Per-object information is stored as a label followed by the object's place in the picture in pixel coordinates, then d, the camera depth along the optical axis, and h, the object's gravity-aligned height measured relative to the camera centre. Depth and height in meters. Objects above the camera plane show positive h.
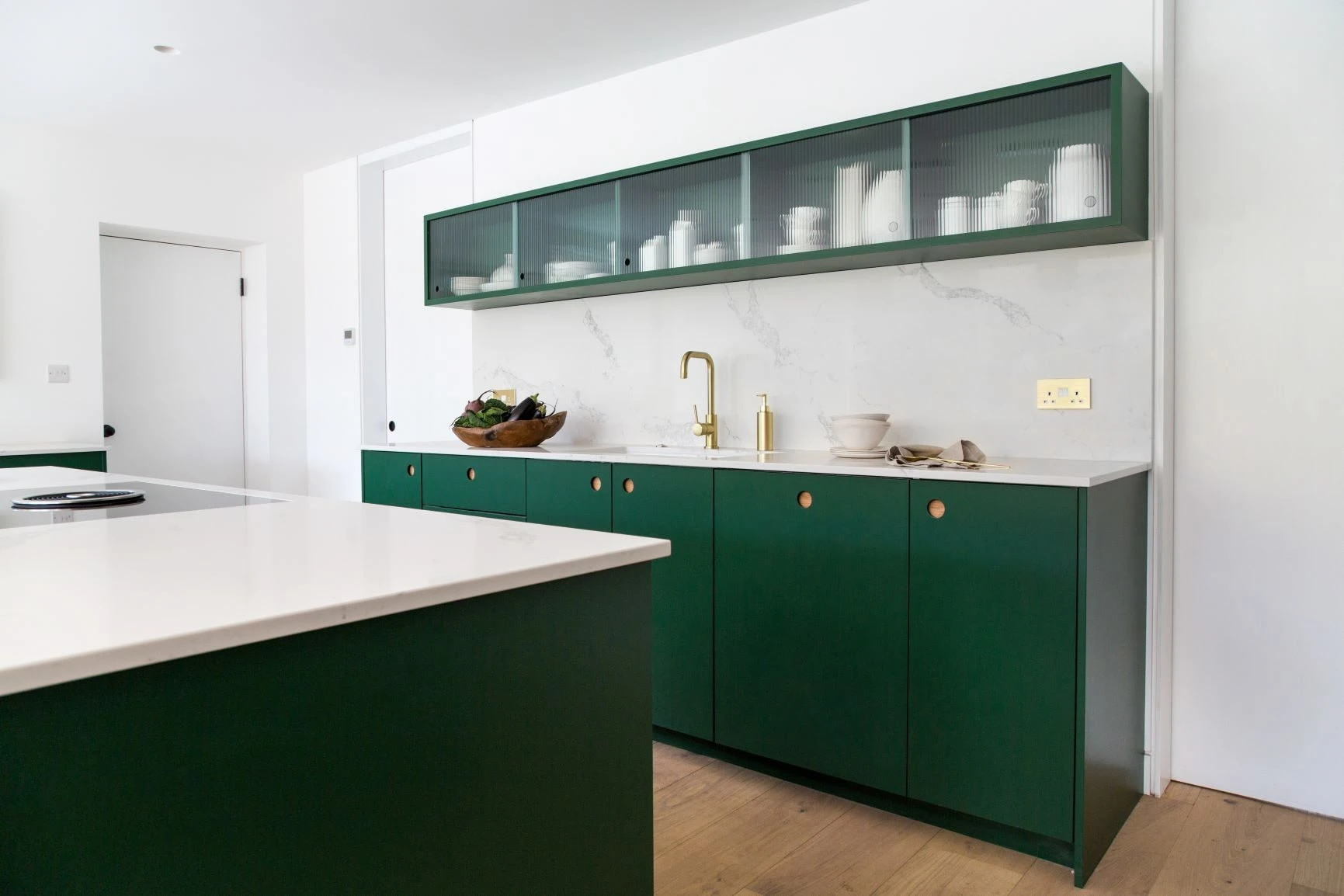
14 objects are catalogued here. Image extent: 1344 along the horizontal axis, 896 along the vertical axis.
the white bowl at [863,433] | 2.62 -0.05
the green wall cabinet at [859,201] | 2.26 +0.63
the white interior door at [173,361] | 4.86 +0.32
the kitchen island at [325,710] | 0.81 -0.31
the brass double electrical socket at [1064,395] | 2.49 +0.05
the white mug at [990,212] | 2.36 +0.52
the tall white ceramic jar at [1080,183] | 2.21 +0.56
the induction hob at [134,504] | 1.68 -0.17
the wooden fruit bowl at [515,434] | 3.33 -0.06
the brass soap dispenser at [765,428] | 3.04 -0.04
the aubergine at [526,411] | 3.40 +0.02
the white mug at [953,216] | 2.41 +0.52
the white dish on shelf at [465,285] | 3.74 +0.53
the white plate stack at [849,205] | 2.62 +0.60
